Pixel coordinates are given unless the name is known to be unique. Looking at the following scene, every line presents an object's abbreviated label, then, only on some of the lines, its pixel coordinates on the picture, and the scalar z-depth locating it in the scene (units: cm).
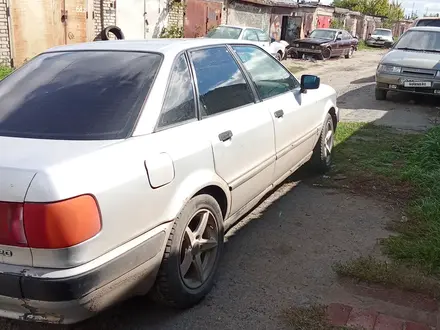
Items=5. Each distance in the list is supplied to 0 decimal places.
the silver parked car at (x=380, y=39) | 3431
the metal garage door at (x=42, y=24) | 1288
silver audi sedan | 207
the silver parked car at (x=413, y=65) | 945
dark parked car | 2123
